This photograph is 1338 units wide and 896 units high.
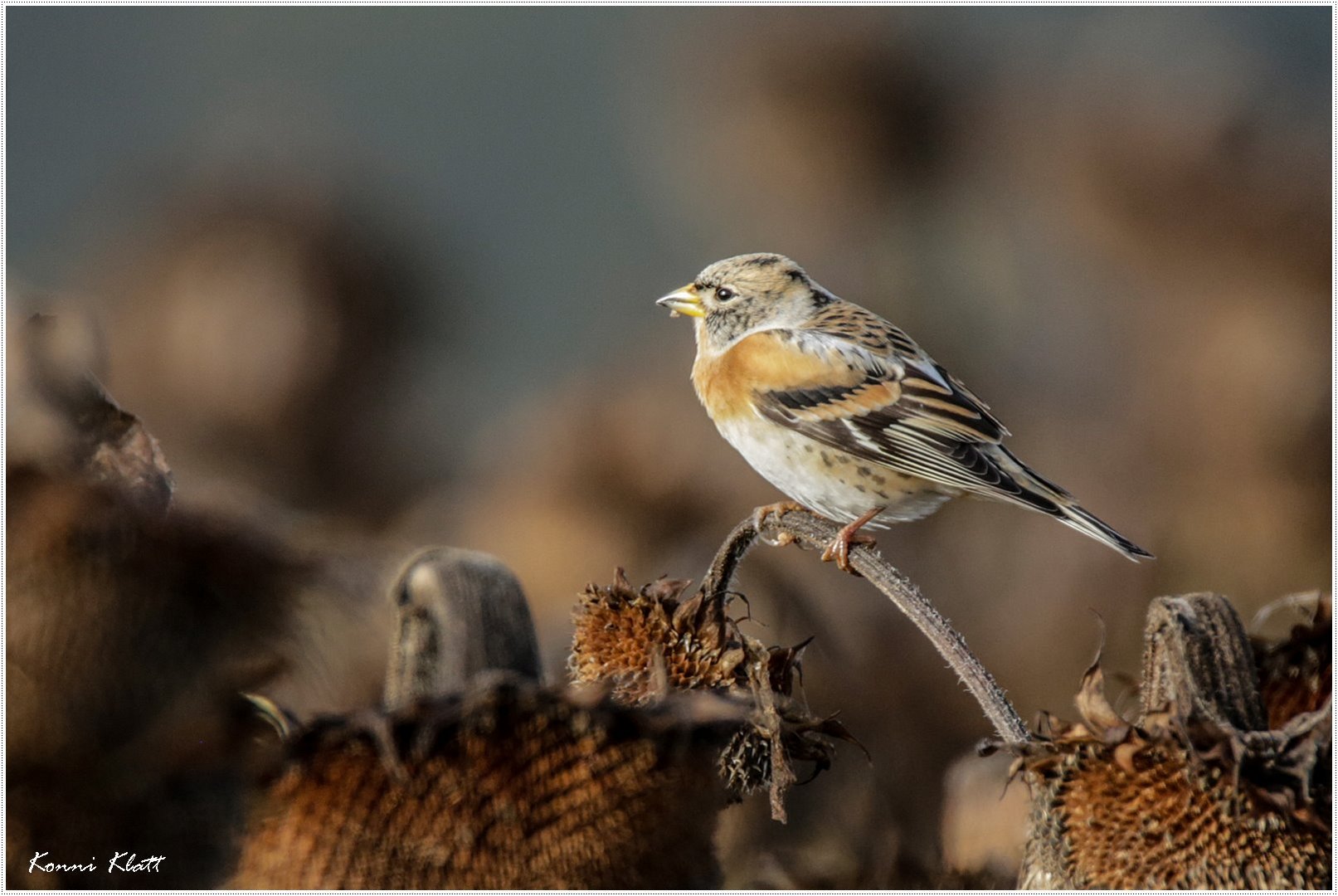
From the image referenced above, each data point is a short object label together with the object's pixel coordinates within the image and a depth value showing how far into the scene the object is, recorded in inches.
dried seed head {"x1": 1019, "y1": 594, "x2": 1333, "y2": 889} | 173.0
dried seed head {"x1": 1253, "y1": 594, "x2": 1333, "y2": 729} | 207.8
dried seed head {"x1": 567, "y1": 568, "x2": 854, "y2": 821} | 187.0
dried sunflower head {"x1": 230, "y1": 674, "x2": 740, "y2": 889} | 167.2
